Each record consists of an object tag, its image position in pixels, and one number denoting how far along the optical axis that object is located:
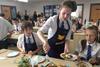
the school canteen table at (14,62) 1.68
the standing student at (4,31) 3.25
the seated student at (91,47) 1.85
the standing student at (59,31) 1.77
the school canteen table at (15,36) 4.20
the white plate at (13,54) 2.01
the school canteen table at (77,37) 4.40
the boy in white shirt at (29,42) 2.37
